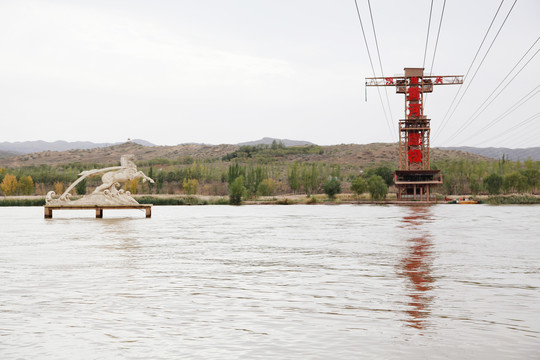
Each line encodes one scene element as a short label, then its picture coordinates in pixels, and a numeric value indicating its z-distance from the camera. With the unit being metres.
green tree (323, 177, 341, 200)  85.88
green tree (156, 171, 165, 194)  109.00
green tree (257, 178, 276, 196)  95.00
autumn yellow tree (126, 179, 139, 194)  100.38
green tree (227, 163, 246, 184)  89.75
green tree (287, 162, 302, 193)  101.38
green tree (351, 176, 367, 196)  84.44
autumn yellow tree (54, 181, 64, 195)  102.31
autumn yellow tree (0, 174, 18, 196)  99.94
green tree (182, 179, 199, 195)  102.12
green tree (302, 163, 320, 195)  101.25
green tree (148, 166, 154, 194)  108.06
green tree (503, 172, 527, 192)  84.75
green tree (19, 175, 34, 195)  100.69
